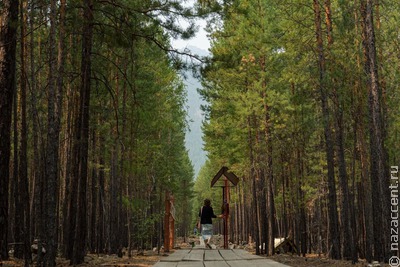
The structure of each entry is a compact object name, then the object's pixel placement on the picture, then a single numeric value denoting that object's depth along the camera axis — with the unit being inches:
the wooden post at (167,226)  763.4
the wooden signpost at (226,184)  742.5
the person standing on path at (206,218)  712.4
